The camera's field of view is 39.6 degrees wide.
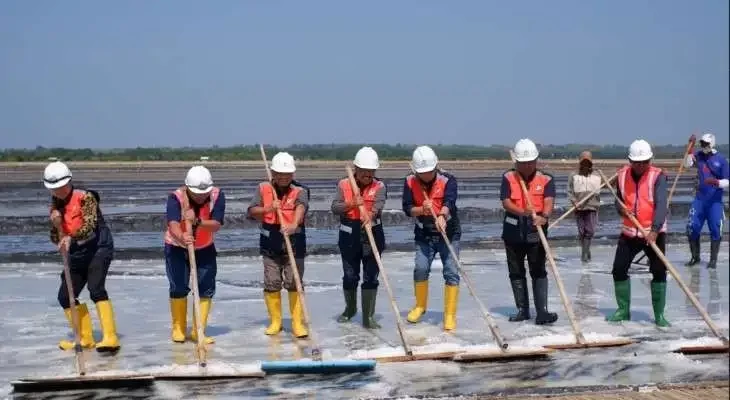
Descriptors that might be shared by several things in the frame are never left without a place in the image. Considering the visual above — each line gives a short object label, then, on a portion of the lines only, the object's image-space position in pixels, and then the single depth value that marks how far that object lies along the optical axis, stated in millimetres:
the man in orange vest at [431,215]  9930
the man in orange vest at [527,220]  10008
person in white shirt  15359
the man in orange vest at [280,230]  9633
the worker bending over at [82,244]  8875
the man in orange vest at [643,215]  9758
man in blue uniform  14047
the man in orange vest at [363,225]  9836
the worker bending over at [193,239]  9062
